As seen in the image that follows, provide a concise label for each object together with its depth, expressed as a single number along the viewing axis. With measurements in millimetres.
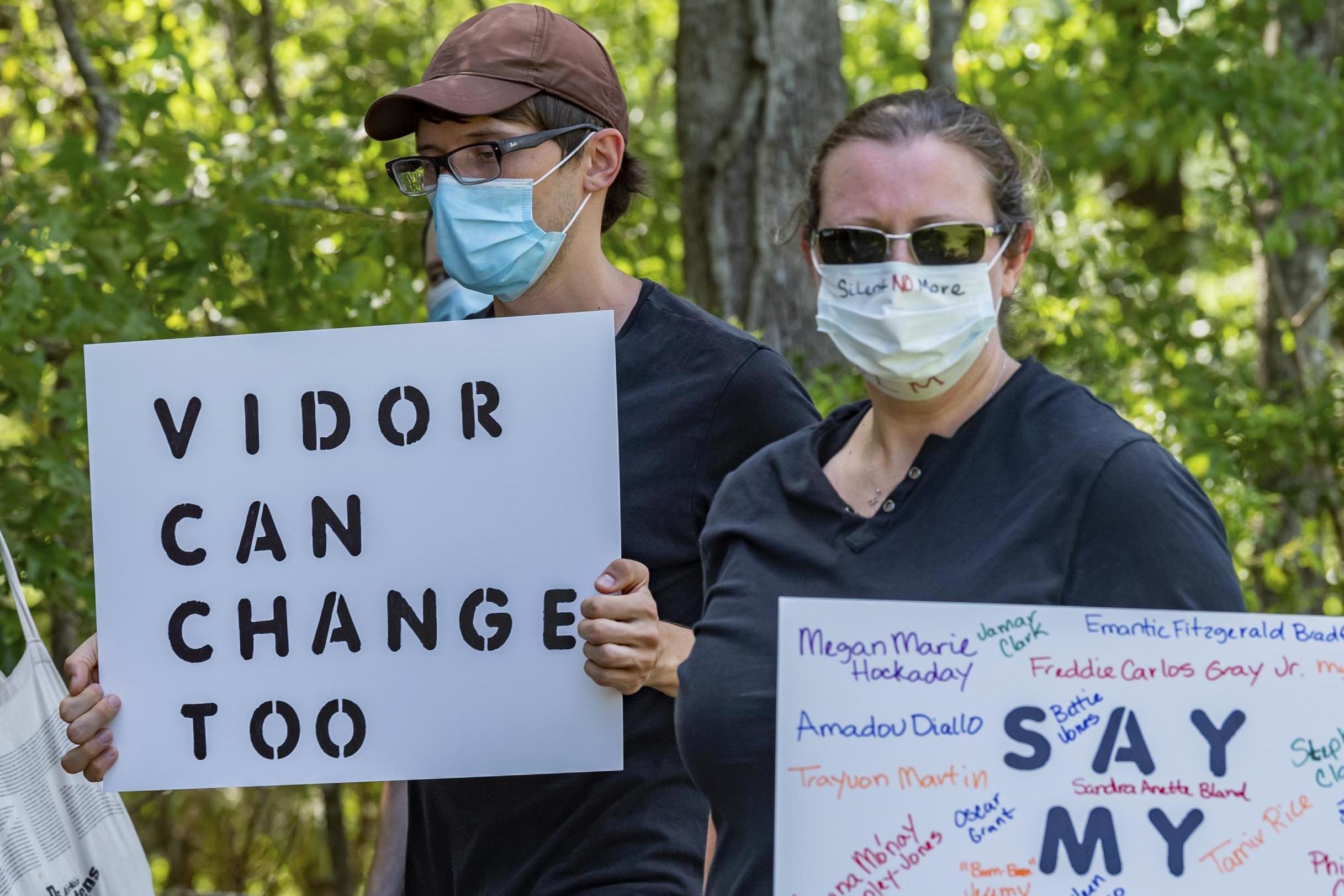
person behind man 7309
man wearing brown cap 4676
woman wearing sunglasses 3580
